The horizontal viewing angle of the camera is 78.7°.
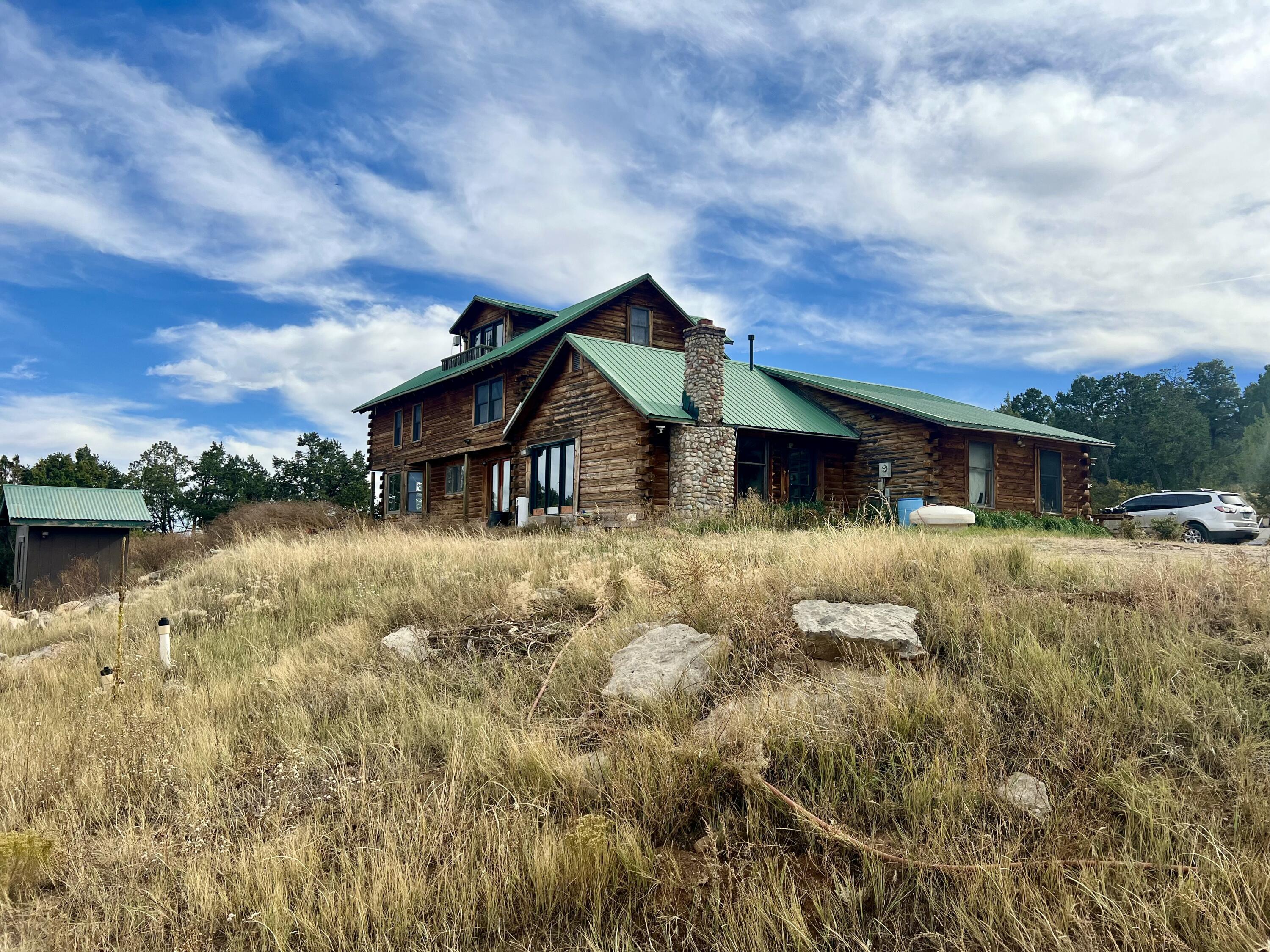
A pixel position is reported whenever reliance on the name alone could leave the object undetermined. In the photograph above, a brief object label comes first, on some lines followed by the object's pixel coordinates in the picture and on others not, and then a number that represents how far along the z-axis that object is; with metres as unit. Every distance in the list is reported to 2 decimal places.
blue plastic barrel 20.62
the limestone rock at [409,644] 6.90
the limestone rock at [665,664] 5.02
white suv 20.61
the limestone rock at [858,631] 5.05
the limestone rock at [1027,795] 3.50
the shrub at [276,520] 26.61
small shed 27.38
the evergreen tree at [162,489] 59.50
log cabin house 20.05
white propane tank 15.90
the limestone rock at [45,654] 9.57
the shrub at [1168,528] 20.23
